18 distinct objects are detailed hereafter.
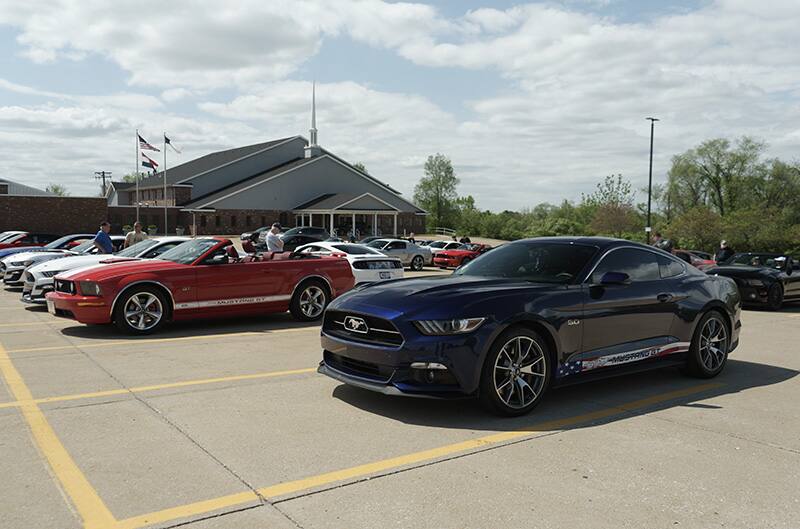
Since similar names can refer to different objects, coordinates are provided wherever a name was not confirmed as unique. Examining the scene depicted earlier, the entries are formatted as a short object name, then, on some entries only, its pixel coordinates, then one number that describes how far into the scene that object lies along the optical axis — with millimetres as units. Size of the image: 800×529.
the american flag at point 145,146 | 43509
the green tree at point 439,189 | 96875
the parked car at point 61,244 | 19127
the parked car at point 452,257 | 30594
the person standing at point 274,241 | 15077
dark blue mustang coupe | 5277
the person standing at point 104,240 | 15414
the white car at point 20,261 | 16250
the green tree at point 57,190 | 130875
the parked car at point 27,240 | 22109
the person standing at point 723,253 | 19672
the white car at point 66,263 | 12117
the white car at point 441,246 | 33022
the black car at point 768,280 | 15172
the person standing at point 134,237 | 16000
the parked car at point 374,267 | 14969
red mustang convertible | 9469
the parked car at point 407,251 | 30469
